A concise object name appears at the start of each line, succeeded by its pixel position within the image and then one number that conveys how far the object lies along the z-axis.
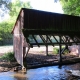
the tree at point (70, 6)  16.65
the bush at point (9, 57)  11.13
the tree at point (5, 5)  12.79
